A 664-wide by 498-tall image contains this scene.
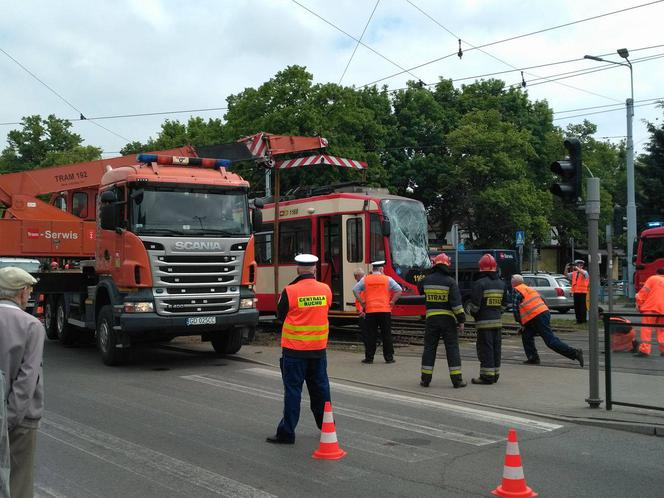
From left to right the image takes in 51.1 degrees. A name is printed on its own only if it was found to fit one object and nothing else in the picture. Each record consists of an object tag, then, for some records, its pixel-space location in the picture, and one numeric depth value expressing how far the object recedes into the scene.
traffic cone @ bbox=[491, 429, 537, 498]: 5.07
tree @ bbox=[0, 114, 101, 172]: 60.72
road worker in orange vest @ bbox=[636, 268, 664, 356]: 12.49
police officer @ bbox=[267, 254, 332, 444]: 6.77
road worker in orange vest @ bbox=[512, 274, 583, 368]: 11.18
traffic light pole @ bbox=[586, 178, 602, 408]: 8.12
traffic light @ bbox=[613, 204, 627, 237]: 21.55
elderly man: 3.96
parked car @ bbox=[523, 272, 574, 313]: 26.89
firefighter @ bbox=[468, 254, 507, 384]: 9.95
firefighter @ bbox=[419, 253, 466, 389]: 9.80
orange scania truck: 11.37
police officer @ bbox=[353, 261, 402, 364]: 12.20
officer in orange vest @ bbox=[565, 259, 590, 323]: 18.70
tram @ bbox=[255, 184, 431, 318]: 16.23
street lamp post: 29.69
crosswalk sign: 28.36
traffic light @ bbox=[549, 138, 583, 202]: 8.57
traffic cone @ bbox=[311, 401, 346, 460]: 6.23
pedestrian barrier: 7.95
